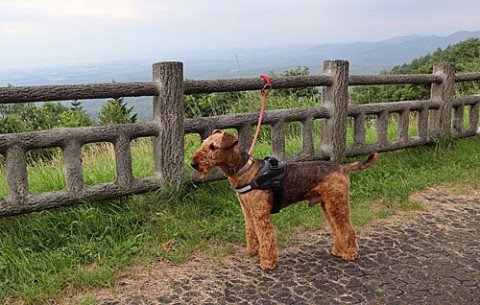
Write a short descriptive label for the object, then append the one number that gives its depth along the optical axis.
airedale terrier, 3.83
